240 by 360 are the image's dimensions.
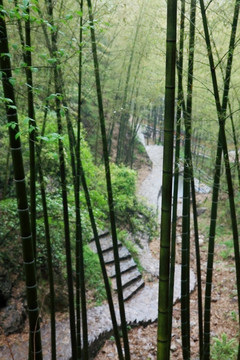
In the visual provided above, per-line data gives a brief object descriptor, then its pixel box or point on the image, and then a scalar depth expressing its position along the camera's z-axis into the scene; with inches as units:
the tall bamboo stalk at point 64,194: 100.9
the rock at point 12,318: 175.9
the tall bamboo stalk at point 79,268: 118.0
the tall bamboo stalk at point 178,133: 93.6
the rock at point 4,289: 182.4
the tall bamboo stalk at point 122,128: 346.1
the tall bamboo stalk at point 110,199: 105.5
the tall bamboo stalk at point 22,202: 61.9
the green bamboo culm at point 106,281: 123.2
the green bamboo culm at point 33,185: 81.0
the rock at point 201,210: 436.8
